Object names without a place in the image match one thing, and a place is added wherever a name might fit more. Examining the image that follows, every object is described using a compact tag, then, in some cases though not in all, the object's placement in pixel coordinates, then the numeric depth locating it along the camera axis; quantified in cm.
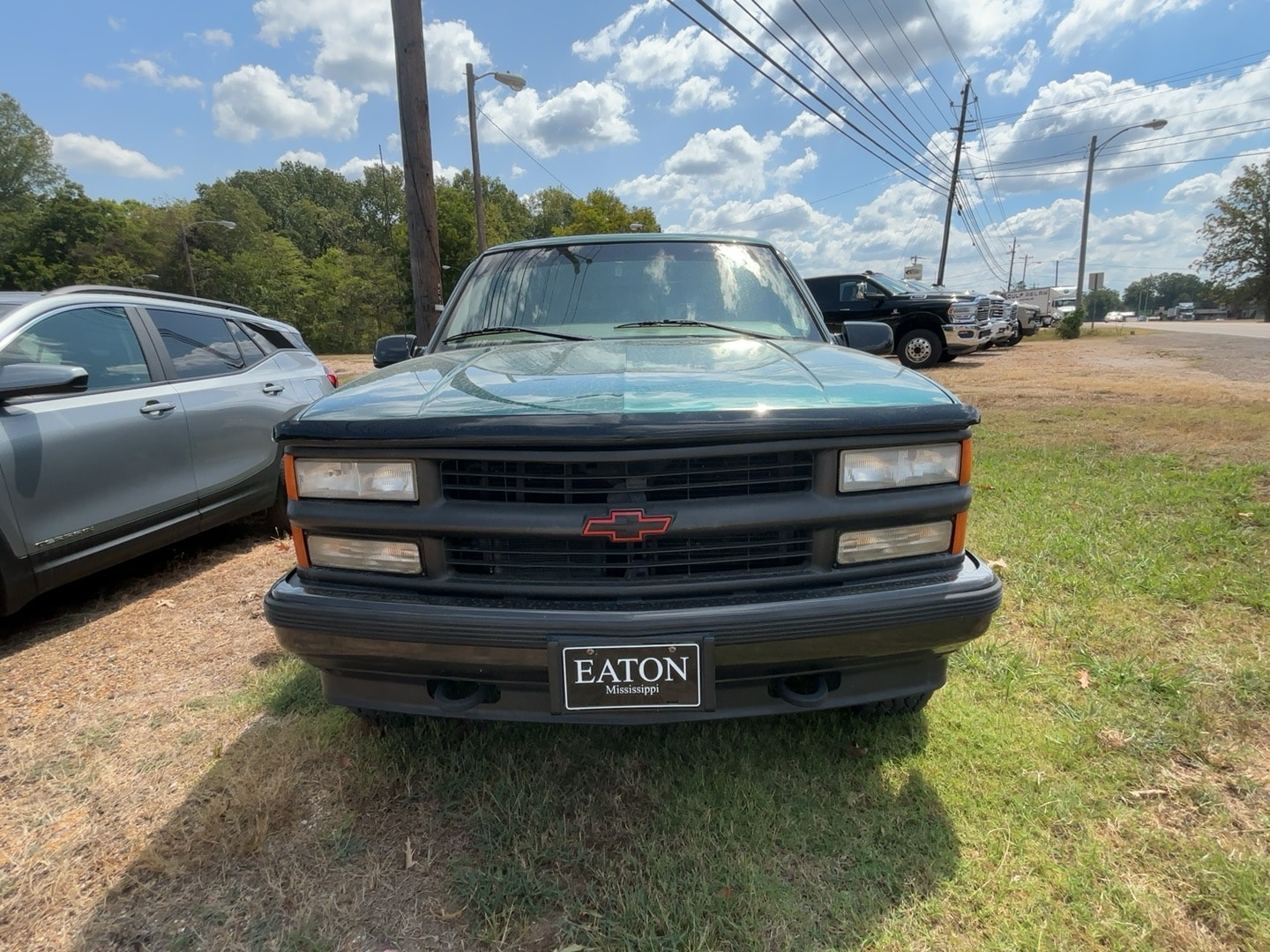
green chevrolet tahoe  159
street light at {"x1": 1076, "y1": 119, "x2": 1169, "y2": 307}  2803
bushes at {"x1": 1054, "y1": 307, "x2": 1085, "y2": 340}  2439
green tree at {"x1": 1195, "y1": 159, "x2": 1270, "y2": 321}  4631
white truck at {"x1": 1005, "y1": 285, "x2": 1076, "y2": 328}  3052
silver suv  290
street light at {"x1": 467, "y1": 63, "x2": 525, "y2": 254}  1619
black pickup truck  1259
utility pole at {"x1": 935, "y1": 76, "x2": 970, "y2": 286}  2841
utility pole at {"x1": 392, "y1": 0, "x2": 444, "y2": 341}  613
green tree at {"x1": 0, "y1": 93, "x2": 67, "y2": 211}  4606
